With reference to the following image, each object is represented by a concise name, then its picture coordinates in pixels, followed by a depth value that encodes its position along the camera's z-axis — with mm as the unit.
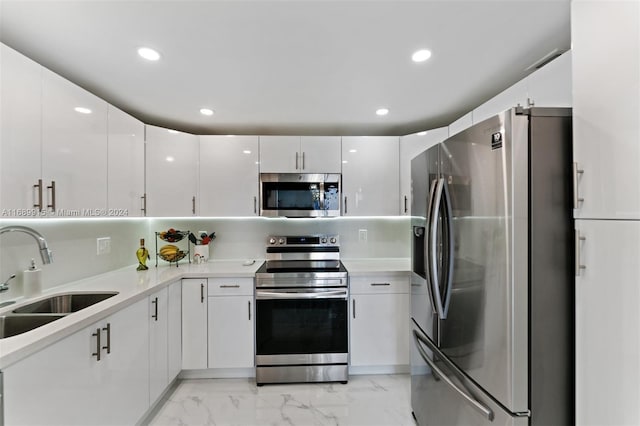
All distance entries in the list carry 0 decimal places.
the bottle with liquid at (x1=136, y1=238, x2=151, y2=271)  2416
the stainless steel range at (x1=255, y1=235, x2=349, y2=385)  2316
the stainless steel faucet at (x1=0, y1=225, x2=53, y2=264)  1365
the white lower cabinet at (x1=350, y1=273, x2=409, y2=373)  2391
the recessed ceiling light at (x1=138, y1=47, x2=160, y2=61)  1478
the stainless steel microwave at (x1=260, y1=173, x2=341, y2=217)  2646
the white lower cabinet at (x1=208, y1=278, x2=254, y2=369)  2342
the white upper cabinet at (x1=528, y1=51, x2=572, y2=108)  1276
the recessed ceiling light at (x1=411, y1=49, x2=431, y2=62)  1505
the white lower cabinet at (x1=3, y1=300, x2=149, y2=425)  1029
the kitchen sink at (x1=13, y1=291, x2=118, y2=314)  1618
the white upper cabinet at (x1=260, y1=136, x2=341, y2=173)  2705
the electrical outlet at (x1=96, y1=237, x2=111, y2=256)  2216
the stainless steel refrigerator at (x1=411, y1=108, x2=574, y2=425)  1043
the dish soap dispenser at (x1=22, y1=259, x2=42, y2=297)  1576
